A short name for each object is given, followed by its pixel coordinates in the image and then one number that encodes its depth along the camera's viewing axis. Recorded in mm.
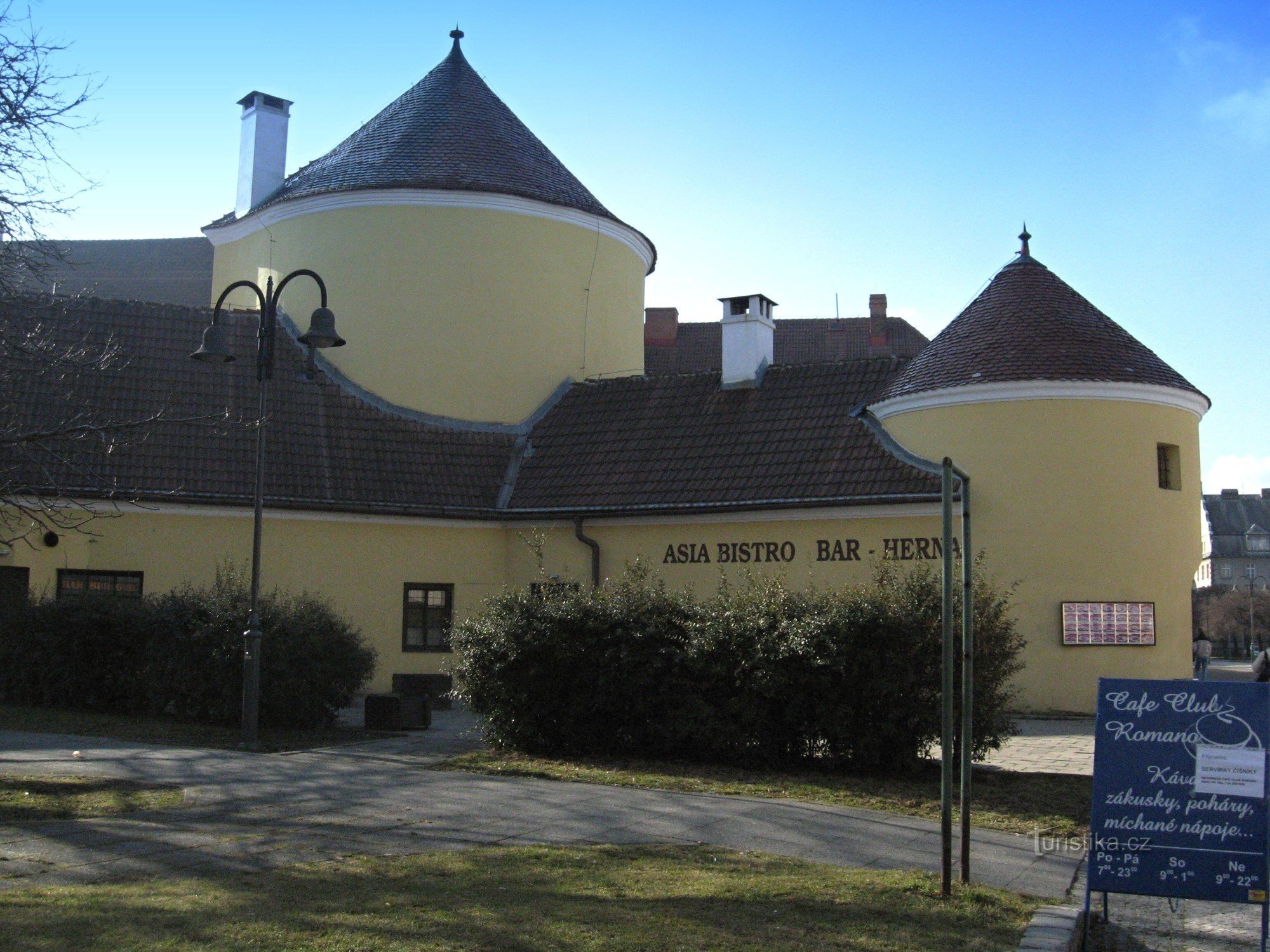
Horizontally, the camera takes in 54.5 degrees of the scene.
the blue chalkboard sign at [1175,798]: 7770
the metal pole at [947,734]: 7855
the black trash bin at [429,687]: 19500
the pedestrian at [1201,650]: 33031
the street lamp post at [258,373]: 14836
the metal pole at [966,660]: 7957
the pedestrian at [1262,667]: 20219
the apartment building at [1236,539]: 100875
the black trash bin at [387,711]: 17219
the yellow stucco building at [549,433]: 20922
